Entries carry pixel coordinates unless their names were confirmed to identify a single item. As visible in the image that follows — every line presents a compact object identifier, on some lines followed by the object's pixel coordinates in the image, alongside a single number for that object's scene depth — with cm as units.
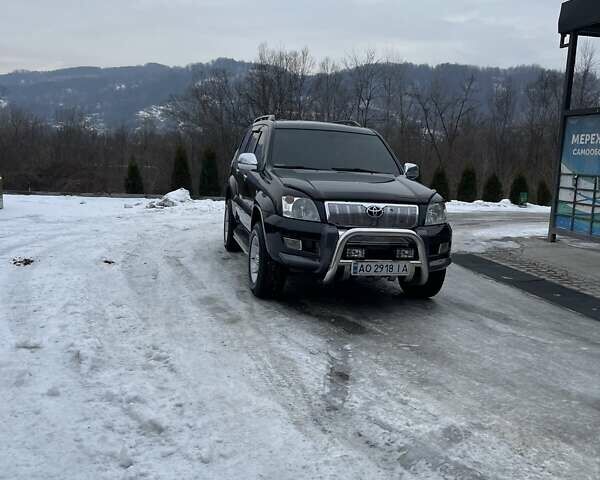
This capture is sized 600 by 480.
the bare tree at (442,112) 4841
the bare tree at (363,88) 4541
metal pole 1162
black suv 538
